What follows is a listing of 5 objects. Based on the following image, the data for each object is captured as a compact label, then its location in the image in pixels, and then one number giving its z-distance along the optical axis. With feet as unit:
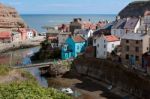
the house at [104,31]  156.70
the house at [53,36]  170.09
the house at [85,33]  167.09
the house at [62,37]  166.77
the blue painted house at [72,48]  152.52
